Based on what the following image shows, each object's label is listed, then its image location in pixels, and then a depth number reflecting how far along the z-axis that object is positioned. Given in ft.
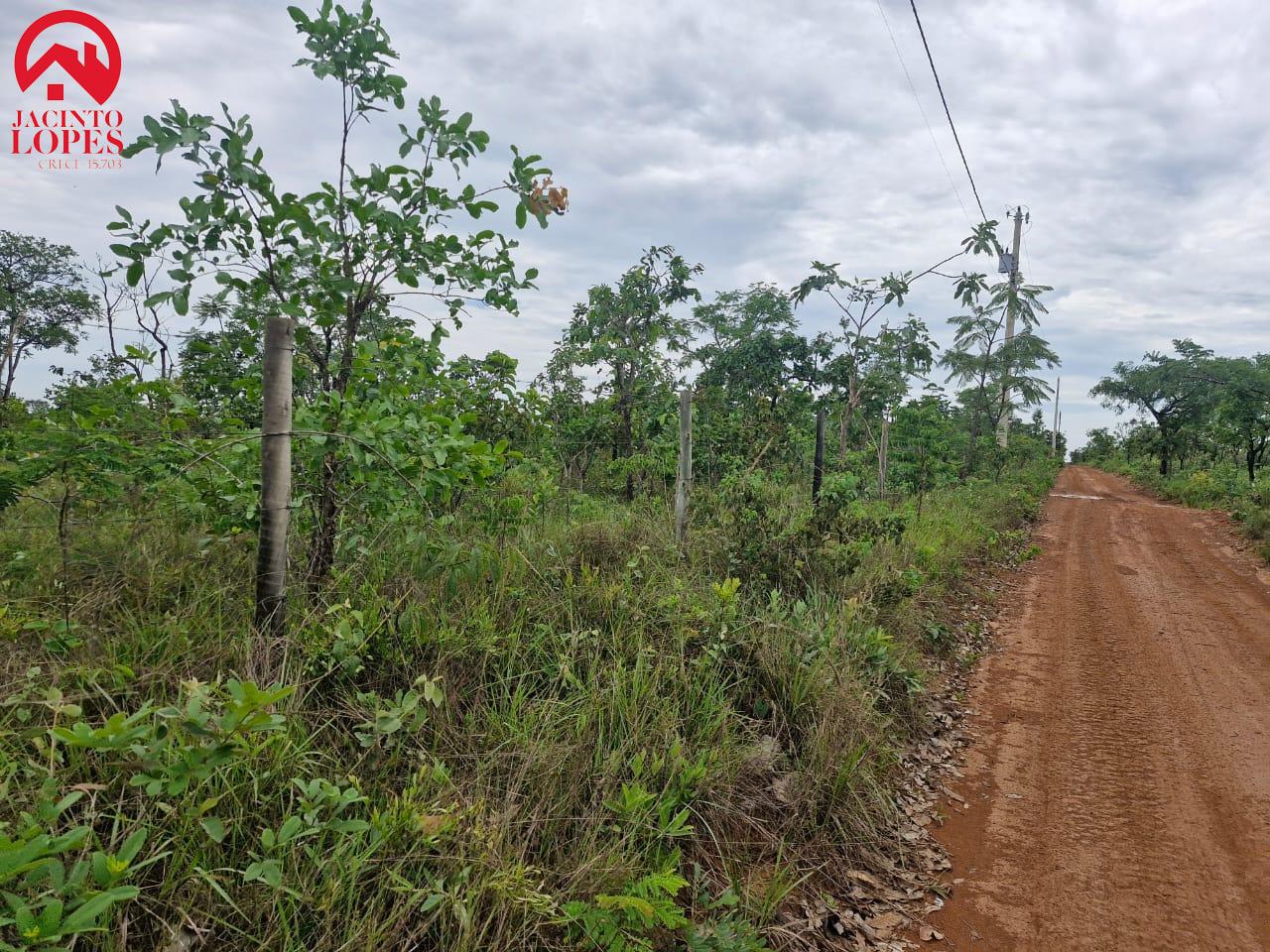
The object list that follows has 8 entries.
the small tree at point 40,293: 61.87
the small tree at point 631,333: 28.40
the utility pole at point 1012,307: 66.50
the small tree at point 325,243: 8.62
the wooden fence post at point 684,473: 17.70
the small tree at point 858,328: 26.30
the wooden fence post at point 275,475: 8.50
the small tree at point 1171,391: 82.84
